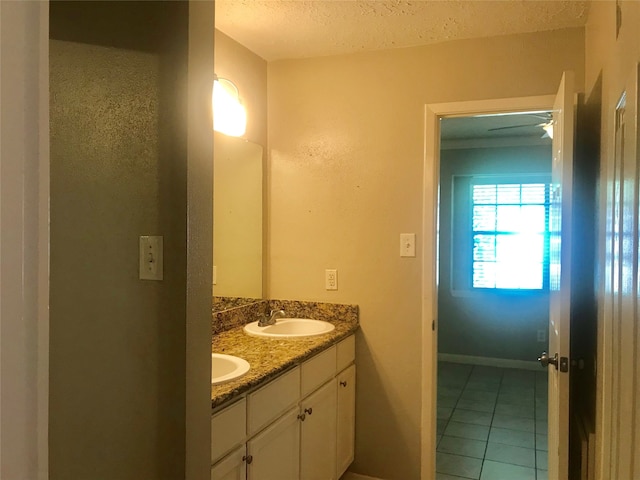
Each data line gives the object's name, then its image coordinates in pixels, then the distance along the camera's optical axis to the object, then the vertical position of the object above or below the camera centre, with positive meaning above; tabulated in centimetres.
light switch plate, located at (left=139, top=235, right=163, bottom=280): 122 -6
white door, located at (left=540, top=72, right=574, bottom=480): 181 -15
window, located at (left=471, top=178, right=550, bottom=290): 494 +4
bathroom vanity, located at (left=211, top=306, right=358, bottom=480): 160 -67
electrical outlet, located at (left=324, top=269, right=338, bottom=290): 275 -23
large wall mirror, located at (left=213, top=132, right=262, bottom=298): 248 +10
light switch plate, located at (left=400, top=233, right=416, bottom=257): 258 -3
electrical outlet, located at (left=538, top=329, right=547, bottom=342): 496 -95
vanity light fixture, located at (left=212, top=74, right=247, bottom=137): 230 +60
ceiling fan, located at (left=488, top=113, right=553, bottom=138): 371 +97
